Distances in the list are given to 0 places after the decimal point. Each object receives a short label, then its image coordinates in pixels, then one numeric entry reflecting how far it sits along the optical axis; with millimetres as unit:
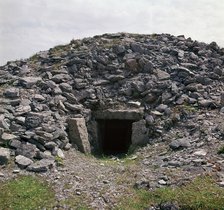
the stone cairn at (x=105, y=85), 9341
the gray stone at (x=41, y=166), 7669
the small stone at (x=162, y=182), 7089
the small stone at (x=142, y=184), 7068
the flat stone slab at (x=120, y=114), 10874
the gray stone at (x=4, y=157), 7823
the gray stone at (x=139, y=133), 10444
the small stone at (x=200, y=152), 8170
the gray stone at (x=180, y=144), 8932
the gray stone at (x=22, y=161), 7778
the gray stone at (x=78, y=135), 9820
